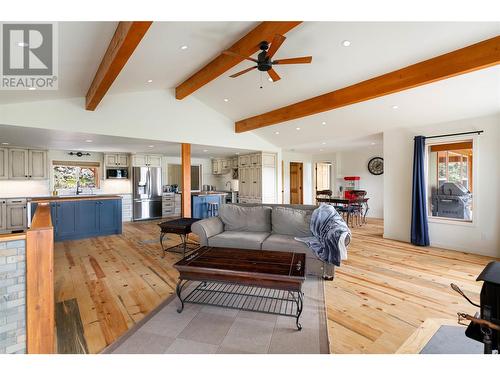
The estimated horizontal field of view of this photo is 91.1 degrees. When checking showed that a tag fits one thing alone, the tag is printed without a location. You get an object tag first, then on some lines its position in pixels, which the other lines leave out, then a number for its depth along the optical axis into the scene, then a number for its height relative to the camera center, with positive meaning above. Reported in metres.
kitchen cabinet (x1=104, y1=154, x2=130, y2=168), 7.56 +0.76
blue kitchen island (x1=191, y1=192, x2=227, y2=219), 6.48 -0.47
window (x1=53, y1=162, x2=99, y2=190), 7.16 +0.30
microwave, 7.55 +0.36
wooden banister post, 1.64 -0.72
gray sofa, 3.26 -0.69
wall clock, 8.27 +0.61
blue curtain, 4.80 -0.31
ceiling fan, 2.60 +1.49
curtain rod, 4.25 +0.91
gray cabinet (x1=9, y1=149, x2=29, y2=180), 6.13 +0.54
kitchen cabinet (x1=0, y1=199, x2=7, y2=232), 5.91 -0.71
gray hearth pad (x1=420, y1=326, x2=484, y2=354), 1.77 -1.21
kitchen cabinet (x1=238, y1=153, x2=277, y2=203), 7.77 +0.19
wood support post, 5.91 +0.10
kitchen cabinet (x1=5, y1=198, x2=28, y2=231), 6.00 -0.72
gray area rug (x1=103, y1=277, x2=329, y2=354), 1.85 -1.24
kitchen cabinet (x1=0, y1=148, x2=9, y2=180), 6.00 +0.54
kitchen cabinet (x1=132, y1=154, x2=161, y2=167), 7.79 +0.79
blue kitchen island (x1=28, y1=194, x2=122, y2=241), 5.13 -0.68
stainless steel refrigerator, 7.73 -0.25
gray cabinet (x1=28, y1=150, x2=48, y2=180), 6.41 +0.55
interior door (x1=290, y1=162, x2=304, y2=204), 10.03 -0.01
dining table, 6.83 -0.57
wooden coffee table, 2.13 -0.82
